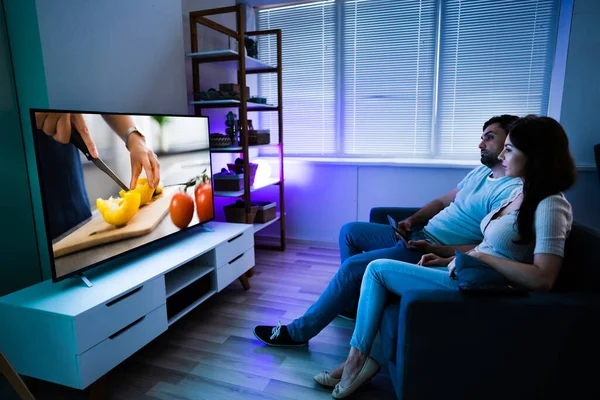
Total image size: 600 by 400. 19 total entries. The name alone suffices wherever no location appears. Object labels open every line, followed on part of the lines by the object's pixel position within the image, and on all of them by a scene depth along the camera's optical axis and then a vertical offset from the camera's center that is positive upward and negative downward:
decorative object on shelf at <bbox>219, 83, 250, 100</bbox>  2.74 +0.22
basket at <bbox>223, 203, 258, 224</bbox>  3.00 -0.69
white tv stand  1.45 -0.78
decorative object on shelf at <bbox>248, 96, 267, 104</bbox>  3.11 +0.18
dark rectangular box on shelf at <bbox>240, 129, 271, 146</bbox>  3.06 -0.11
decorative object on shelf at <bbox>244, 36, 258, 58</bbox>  3.08 +0.60
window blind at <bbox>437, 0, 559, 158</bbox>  3.01 +0.46
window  3.07 +0.42
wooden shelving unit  2.68 +0.46
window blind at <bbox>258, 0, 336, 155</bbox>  3.53 +0.44
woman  1.27 -0.41
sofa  1.21 -0.71
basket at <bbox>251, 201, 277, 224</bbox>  3.18 -0.73
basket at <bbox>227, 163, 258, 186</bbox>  2.97 -0.35
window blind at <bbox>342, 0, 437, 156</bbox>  3.27 +0.40
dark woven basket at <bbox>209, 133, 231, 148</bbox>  2.81 -0.12
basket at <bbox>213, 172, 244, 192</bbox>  2.88 -0.44
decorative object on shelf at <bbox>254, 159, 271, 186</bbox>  3.38 -0.43
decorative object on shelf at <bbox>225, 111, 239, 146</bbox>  2.92 -0.04
